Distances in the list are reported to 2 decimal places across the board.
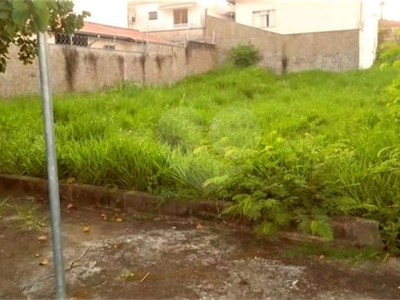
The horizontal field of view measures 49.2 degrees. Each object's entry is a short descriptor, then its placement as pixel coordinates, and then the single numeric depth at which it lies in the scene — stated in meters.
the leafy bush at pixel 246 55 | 16.48
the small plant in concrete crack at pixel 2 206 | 3.48
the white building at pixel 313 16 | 19.70
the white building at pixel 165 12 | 26.00
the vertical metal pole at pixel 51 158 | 1.77
